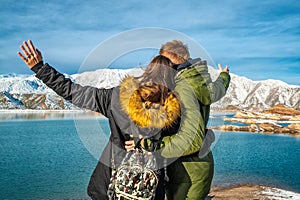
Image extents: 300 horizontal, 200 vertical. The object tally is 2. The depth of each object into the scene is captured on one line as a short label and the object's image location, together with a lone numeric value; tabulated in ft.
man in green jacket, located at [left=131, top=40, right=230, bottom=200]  9.84
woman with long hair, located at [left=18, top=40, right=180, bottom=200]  9.45
